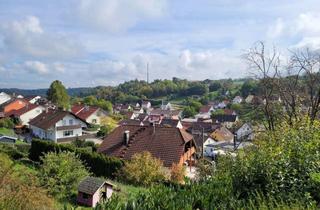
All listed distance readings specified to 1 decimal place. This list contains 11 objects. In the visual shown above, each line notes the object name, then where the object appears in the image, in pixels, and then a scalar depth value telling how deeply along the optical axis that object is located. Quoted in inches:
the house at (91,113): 1720.8
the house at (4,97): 2289.9
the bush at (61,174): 497.7
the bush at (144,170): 584.4
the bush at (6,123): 1535.5
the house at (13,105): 1864.6
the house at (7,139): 1082.8
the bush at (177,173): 601.4
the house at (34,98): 2506.2
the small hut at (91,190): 481.5
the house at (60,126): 1278.6
